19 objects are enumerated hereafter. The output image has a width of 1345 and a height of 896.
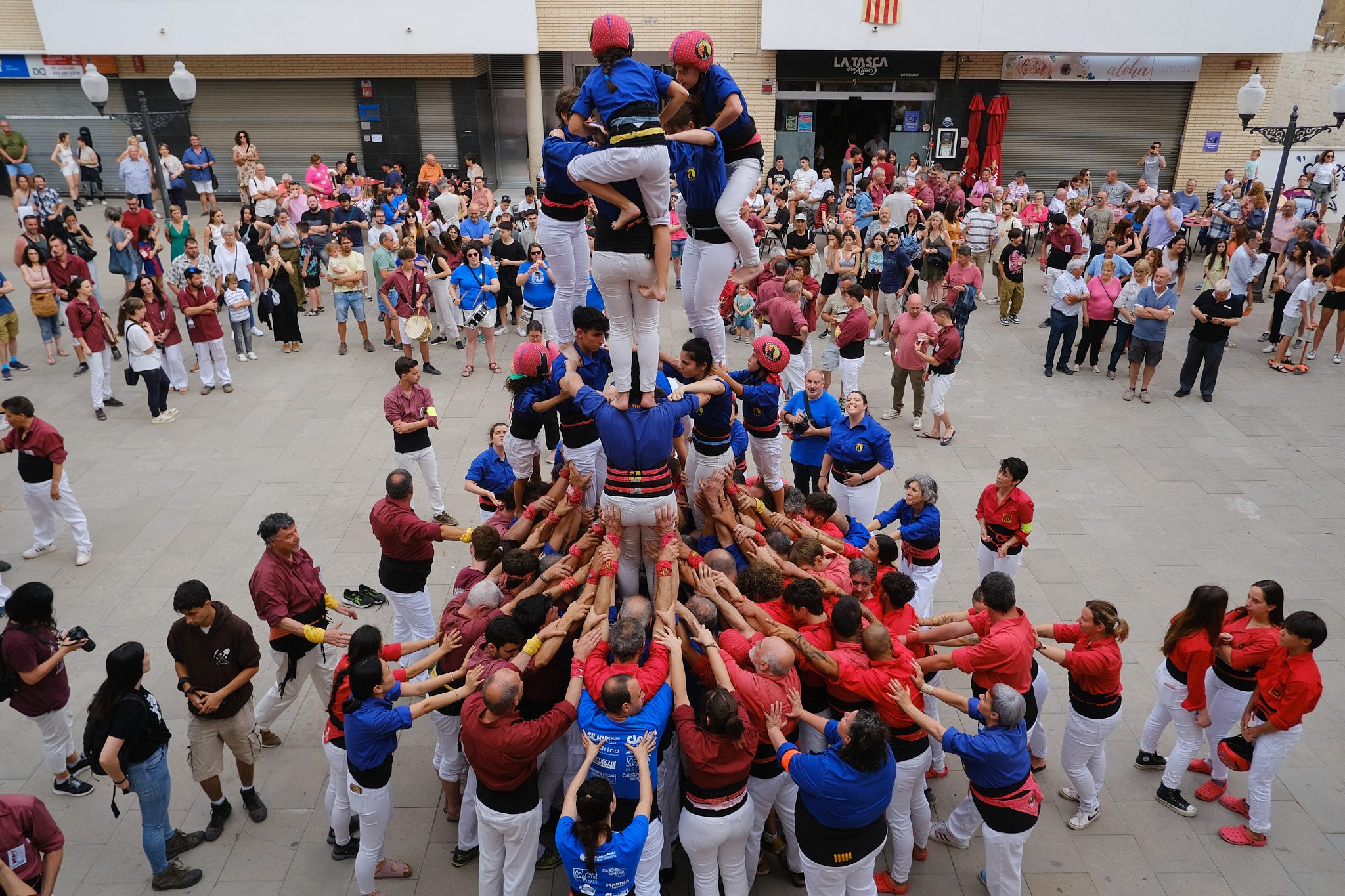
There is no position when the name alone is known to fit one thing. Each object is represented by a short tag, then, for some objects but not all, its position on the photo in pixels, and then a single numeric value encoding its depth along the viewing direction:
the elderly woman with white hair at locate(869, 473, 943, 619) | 7.47
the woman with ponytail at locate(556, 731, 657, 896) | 4.52
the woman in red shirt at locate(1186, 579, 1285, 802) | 6.02
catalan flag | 21.53
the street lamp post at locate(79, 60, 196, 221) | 14.81
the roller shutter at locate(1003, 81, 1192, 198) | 23.58
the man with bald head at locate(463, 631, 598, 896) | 4.91
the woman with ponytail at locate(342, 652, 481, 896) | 5.15
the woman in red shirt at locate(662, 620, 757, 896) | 4.90
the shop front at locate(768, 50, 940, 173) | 23.06
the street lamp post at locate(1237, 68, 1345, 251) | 14.77
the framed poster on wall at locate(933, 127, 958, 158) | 23.50
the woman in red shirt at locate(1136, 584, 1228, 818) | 6.14
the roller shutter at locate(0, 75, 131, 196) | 23.22
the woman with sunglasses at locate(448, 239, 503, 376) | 13.45
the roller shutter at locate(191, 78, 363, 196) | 23.72
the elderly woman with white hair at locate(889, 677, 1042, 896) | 5.02
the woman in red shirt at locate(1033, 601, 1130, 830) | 5.82
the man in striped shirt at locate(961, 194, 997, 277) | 16.44
